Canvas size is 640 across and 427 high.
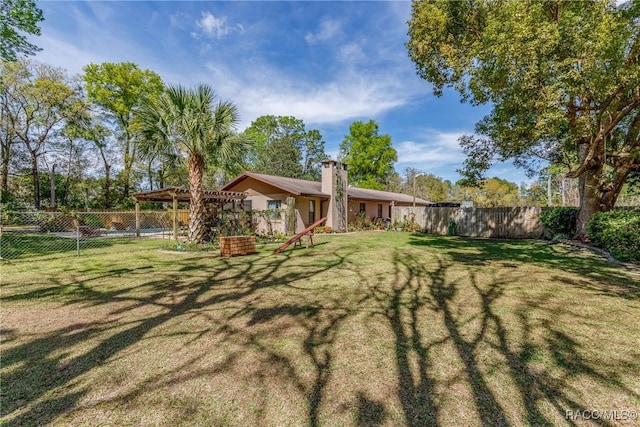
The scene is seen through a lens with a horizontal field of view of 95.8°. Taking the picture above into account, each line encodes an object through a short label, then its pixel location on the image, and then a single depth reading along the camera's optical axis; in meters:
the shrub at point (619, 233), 7.79
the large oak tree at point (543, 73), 6.71
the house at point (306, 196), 17.89
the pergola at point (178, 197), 12.83
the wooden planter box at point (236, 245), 9.84
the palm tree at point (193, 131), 10.85
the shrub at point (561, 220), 13.27
